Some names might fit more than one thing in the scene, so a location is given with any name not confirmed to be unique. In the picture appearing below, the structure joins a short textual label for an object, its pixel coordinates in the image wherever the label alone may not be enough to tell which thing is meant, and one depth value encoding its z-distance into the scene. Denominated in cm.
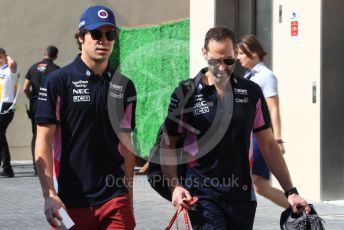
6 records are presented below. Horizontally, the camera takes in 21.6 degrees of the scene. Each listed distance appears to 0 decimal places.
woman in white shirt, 872
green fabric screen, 1450
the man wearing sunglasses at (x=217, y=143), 532
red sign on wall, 1160
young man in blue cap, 521
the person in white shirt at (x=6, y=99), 1470
